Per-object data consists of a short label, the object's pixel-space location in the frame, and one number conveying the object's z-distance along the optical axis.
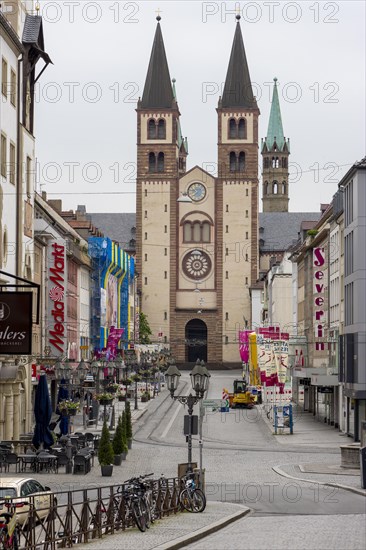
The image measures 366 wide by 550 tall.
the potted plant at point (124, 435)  50.12
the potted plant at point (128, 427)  53.82
